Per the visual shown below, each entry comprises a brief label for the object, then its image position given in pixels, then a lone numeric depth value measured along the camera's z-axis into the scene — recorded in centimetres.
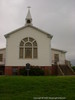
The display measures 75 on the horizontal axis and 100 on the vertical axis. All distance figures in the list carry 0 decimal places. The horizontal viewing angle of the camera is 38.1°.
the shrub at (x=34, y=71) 1690
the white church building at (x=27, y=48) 1777
